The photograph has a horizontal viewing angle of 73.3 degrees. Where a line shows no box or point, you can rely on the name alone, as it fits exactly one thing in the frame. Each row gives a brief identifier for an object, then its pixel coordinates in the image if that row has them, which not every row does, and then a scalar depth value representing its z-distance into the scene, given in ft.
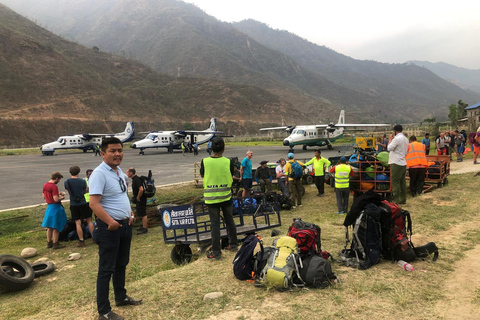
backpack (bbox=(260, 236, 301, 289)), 13.74
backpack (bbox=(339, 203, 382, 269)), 15.78
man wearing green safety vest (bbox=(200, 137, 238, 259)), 17.81
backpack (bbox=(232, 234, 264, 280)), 14.94
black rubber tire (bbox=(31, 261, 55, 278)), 20.44
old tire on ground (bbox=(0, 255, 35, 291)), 17.76
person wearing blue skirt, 25.73
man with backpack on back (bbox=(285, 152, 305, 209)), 35.76
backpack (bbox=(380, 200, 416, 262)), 16.11
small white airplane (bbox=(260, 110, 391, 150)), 107.14
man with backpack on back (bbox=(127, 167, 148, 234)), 29.48
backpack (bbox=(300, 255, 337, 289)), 13.80
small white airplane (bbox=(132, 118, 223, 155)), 124.36
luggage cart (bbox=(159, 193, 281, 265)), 20.17
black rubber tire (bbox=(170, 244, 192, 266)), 20.65
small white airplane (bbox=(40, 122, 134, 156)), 135.23
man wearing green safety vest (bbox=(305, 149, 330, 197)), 37.55
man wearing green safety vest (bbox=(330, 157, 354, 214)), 30.50
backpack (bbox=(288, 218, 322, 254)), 15.75
